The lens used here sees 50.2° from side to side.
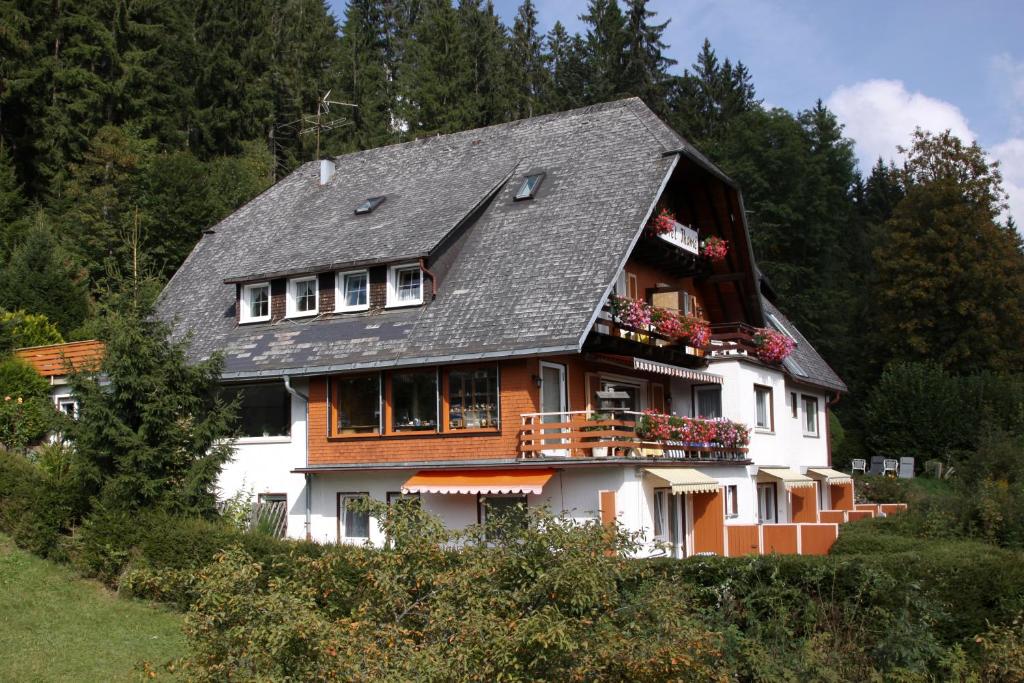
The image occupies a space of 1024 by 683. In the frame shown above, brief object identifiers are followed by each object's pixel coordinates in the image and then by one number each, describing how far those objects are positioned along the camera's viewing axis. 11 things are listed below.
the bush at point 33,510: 19.69
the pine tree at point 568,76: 65.94
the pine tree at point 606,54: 65.00
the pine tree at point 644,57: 66.31
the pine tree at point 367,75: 59.96
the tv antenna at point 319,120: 48.12
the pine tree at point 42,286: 35.00
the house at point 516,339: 22.86
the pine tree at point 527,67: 64.74
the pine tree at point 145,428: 19.88
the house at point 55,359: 29.09
